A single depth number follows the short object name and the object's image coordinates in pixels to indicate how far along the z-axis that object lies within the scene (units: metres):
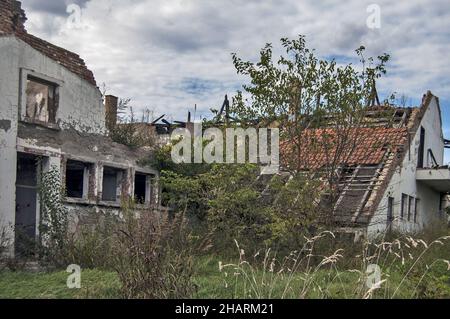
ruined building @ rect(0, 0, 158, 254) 15.11
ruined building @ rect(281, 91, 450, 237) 15.45
